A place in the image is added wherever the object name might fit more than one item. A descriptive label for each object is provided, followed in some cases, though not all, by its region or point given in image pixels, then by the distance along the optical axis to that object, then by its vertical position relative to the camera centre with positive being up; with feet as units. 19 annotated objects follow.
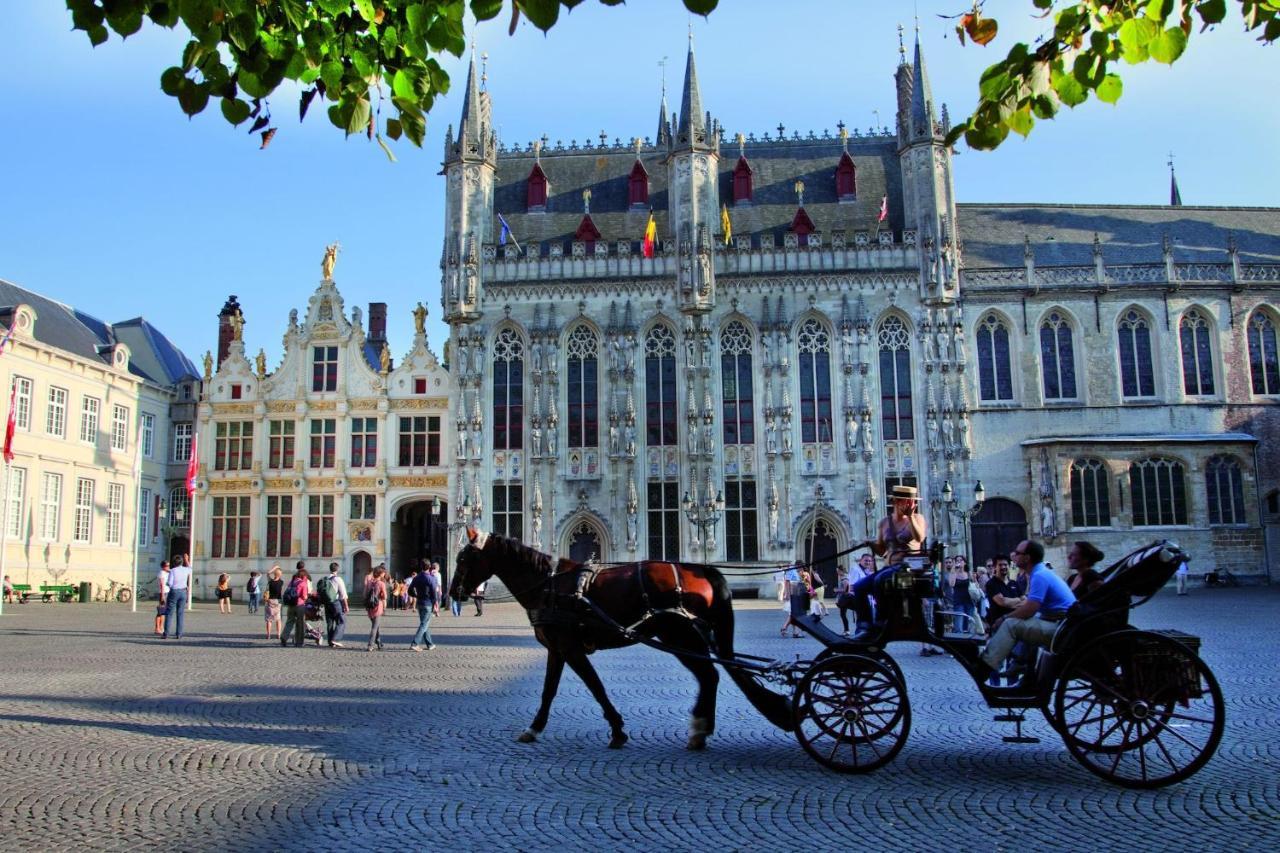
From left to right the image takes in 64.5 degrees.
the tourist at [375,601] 64.28 -2.25
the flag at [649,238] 130.62 +41.45
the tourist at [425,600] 62.23 -2.14
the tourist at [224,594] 107.42 -2.65
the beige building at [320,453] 134.92 +15.38
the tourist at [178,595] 69.05 -1.71
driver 26.40 +0.36
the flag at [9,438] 107.14 +14.07
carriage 23.52 -2.46
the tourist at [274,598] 69.00 -2.07
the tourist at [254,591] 107.96 -2.42
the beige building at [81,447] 124.88 +16.58
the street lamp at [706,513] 125.08 +5.83
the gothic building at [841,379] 124.98 +22.75
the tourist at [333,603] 64.13 -2.26
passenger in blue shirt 25.12 -1.56
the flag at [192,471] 130.32 +12.59
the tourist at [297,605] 65.00 -2.38
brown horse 28.55 -1.48
